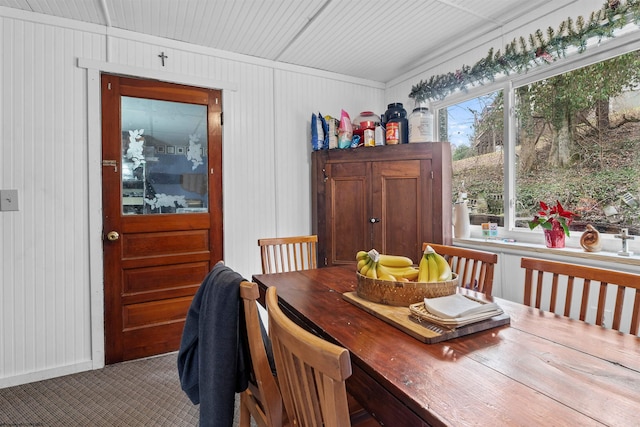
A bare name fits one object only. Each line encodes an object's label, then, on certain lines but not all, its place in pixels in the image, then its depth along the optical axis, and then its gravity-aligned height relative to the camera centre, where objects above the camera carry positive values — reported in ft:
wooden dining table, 2.31 -1.38
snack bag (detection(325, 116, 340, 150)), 10.47 +2.23
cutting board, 3.45 -1.30
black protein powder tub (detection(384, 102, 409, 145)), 9.64 +2.30
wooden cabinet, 9.07 +0.18
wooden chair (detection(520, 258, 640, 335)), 4.01 -0.98
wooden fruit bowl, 4.30 -1.09
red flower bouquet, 7.25 -0.27
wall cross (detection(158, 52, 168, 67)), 8.80 +3.85
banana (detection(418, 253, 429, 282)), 4.49 -0.87
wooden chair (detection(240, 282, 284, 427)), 3.57 -1.63
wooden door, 8.36 -0.03
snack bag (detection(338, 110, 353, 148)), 10.29 +2.24
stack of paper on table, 3.60 -1.16
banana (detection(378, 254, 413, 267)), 5.19 -0.86
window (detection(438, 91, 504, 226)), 9.14 +1.50
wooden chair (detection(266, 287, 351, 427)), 2.14 -1.21
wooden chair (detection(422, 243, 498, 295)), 5.78 -1.04
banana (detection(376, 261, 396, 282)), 4.64 -0.95
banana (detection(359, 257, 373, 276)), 4.74 -0.87
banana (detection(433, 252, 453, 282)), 4.44 -0.85
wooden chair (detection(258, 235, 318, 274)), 7.72 -1.01
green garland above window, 6.31 +3.50
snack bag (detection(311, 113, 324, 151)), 10.51 +2.28
